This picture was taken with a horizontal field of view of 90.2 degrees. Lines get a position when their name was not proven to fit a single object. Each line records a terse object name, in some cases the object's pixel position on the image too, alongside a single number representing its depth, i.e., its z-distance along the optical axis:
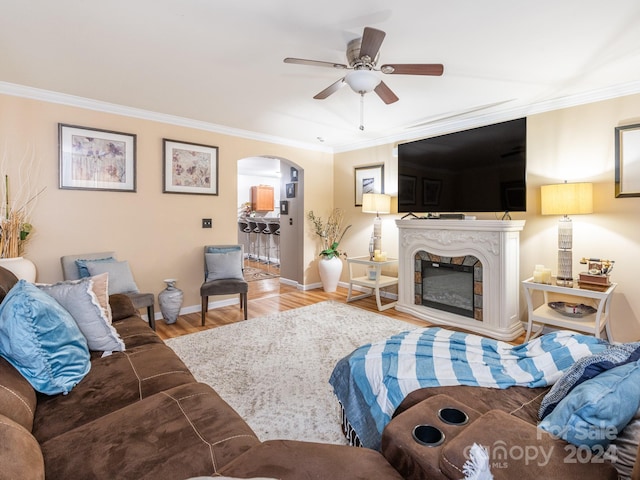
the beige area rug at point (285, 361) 1.99
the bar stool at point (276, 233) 7.79
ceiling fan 2.07
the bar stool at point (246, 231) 9.05
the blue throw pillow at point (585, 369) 1.12
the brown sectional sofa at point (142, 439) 0.90
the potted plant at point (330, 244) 5.27
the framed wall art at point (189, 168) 3.98
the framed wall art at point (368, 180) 5.06
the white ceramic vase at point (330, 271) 5.26
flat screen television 3.41
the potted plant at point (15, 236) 2.69
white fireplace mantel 3.36
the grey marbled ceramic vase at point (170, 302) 3.75
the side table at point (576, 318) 2.73
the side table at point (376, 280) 4.40
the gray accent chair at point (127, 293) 3.14
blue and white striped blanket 1.52
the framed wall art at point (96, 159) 3.32
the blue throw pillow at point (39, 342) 1.32
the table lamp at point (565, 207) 2.95
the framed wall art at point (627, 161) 2.89
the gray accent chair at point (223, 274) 3.75
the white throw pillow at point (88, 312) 1.79
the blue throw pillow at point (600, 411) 0.91
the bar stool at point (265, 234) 8.08
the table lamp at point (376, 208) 4.68
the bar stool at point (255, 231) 8.55
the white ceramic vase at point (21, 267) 2.63
